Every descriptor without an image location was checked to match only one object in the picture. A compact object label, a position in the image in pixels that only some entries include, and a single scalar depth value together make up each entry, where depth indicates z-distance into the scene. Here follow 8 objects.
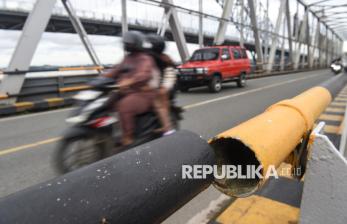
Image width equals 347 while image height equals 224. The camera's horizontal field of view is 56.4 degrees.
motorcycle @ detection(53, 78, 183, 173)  3.29
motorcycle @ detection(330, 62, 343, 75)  17.70
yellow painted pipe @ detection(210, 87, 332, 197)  1.47
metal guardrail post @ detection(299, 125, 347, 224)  1.58
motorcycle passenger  3.65
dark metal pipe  0.85
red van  12.35
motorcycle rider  3.42
